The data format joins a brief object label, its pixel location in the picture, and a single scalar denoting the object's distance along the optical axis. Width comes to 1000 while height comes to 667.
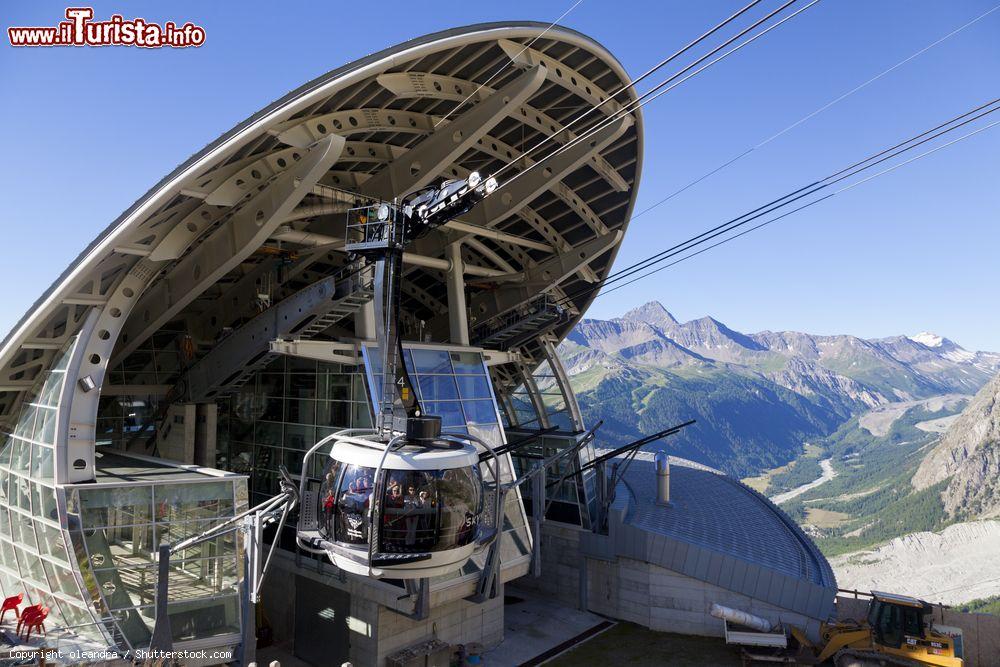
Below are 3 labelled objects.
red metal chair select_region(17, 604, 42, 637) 14.87
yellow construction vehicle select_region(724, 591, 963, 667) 18.84
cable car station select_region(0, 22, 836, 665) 12.50
